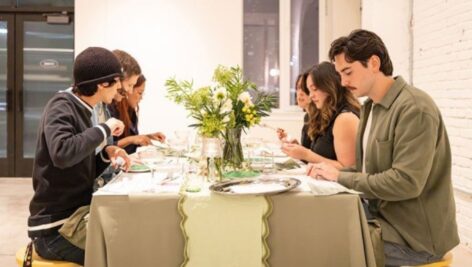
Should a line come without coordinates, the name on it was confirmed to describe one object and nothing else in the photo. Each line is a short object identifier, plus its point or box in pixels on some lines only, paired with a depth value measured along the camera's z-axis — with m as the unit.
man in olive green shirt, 1.59
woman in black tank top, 2.19
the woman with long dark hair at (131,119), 2.98
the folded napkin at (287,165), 2.17
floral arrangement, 1.90
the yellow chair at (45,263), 1.70
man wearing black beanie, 1.66
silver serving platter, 1.50
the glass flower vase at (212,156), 1.84
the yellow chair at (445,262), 1.66
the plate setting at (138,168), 2.03
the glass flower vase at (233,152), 2.03
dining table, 1.50
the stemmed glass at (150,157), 2.16
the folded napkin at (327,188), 1.52
